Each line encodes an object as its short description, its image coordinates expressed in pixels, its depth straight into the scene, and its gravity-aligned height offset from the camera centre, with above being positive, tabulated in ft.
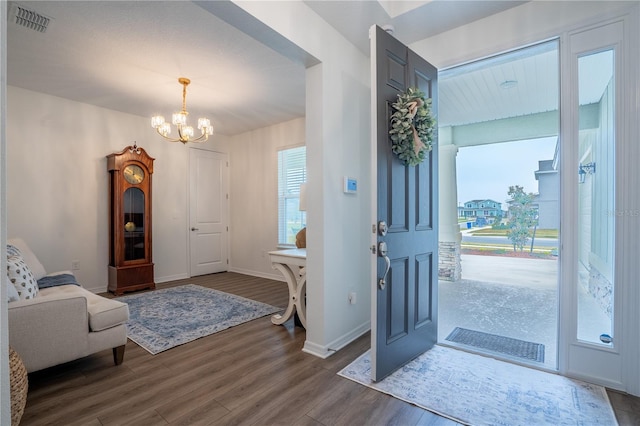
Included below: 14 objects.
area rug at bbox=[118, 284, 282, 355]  9.34 -3.92
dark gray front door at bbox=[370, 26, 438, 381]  6.61 -0.48
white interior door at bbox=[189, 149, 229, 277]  18.72 -0.02
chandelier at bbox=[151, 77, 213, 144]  12.00 +3.56
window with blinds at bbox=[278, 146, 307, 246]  17.02 +1.10
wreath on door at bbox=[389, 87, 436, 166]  6.81 +1.96
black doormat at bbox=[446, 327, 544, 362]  8.00 -3.84
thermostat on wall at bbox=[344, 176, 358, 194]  8.66 +0.76
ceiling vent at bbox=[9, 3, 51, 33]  7.64 +5.15
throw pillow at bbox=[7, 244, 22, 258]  8.87 -1.24
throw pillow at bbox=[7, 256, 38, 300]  7.29 -1.72
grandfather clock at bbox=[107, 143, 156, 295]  14.64 -0.49
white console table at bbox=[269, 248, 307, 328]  9.46 -2.16
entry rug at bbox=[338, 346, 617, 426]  5.53 -3.79
